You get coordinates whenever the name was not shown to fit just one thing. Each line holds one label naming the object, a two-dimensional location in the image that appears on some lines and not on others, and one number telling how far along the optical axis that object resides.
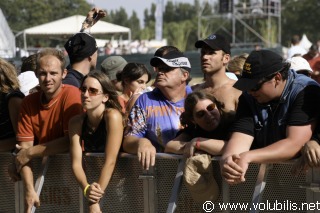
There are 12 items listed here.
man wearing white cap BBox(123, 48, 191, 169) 5.68
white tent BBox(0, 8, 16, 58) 27.83
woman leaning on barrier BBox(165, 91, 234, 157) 5.20
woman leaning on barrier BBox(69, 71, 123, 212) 5.38
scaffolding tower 55.09
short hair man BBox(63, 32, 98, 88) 7.18
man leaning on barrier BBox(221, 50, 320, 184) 4.53
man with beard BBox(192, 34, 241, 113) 6.43
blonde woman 6.36
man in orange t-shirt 5.96
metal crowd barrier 4.55
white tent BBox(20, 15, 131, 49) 44.72
